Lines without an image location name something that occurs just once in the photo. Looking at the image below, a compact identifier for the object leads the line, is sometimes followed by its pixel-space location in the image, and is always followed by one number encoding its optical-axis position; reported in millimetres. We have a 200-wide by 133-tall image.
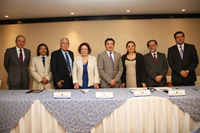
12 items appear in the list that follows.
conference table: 1767
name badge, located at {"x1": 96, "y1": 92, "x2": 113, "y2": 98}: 1824
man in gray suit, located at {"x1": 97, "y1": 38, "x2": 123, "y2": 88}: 2974
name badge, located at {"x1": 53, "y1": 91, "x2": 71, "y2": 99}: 1828
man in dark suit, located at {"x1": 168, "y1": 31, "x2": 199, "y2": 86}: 3059
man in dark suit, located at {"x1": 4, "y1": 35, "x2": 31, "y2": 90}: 3258
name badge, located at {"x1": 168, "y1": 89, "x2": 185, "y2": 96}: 1847
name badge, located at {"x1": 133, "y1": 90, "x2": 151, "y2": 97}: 1865
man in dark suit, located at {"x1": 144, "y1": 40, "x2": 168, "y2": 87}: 3154
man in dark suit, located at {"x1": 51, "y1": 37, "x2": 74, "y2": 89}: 2994
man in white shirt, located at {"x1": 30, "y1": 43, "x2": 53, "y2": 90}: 3231
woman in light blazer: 2750
